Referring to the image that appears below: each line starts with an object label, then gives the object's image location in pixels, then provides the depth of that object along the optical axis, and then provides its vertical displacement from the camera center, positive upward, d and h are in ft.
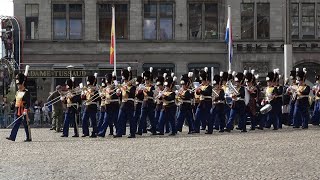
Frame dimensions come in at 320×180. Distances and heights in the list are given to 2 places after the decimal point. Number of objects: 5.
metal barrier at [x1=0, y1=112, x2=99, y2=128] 109.91 -4.80
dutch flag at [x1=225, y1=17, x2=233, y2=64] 119.29 +9.44
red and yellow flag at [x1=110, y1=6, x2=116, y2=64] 116.75 +7.81
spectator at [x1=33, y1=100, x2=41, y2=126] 111.45 -4.02
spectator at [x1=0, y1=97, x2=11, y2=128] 110.52 -3.85
